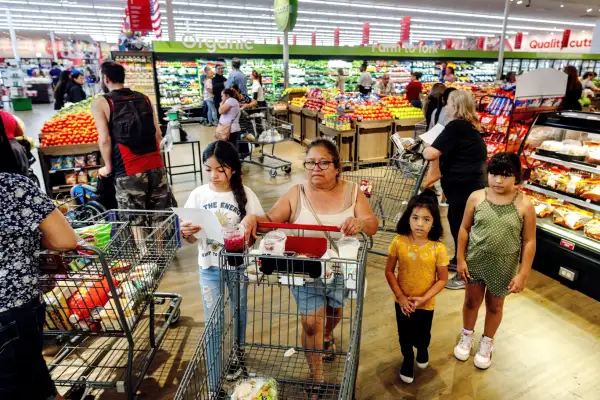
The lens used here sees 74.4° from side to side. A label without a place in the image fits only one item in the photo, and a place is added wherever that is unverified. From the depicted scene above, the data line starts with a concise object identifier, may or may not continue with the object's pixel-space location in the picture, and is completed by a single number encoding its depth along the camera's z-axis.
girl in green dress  2.37
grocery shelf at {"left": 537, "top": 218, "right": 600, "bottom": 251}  3.26
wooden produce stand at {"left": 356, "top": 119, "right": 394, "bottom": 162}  7.34
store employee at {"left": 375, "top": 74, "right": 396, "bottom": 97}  10.80
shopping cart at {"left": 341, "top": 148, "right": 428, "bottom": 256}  3.78
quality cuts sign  22.09
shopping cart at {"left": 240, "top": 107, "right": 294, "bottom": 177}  7.02
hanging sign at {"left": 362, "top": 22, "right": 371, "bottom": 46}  18.19
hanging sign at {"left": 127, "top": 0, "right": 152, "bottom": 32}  8.76
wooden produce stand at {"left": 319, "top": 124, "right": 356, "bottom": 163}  7.18
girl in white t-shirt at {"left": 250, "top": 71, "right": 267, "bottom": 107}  9.94
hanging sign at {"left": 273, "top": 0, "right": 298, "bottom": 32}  7.70
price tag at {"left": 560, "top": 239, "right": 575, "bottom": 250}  3.35
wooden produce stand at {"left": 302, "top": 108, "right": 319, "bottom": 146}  8.55
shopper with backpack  3.25
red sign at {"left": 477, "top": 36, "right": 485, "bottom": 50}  20.80
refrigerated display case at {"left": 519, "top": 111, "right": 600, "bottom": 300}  3.31
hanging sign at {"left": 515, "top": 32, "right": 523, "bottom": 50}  21.52
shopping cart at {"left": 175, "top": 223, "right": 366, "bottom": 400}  1.52
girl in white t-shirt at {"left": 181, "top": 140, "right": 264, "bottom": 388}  2.12
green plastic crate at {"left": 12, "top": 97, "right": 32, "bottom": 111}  16.53
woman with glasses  1.86
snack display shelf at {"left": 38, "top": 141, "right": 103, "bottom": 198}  4.86
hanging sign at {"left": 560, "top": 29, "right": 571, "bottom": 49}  19.51
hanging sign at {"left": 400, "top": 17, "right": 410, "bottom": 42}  16.27
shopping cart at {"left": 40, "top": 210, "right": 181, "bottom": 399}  1.88
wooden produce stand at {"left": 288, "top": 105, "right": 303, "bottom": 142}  9.41
